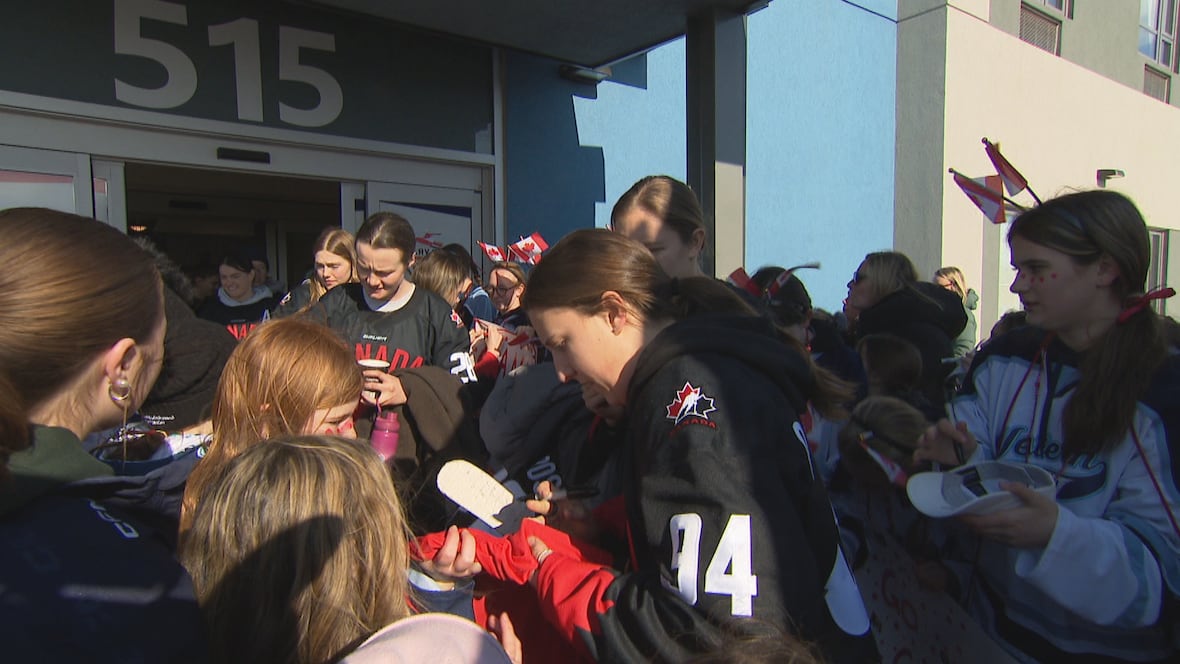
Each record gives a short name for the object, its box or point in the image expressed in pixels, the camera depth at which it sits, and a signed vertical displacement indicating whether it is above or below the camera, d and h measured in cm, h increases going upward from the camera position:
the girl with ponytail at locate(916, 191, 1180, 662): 138 -36
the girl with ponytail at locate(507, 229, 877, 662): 108 -32
